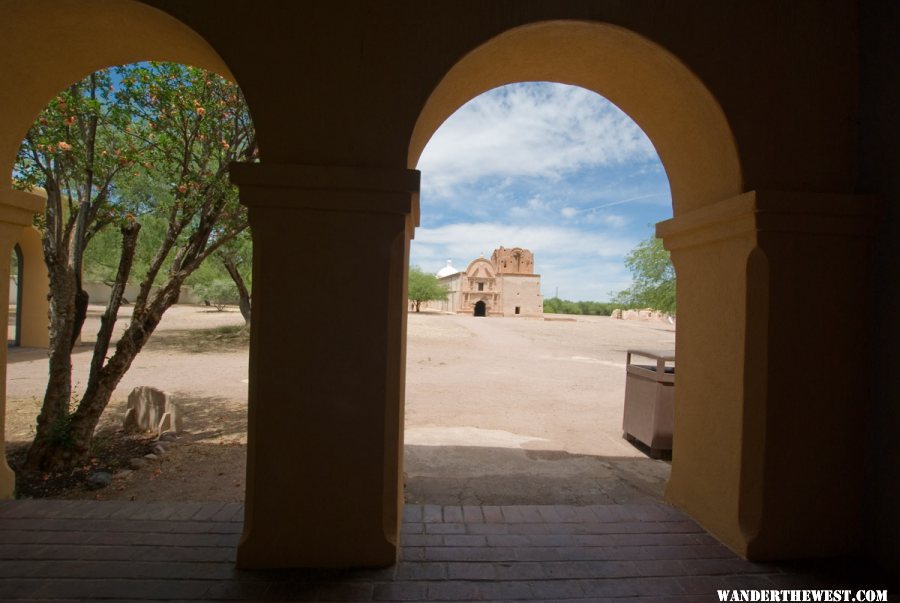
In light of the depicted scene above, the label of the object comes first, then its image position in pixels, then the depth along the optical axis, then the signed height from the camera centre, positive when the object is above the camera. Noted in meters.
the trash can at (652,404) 6.06 -1.36
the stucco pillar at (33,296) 13.90 -0.28
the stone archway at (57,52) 2.72 +1.62
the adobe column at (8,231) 3.17 +0.41
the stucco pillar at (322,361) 2.51 -0.36
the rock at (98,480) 5.15 -2.22
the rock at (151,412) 7.16 -1.95
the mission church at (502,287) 53.41 +2.01
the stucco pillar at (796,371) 2.73 -0.35
